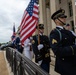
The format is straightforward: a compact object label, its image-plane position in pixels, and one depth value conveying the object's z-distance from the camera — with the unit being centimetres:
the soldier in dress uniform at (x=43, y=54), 192
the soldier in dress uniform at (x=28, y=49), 309
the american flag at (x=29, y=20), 236
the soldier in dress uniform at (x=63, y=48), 118
